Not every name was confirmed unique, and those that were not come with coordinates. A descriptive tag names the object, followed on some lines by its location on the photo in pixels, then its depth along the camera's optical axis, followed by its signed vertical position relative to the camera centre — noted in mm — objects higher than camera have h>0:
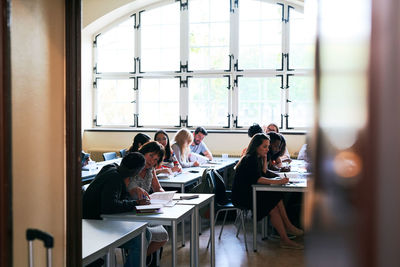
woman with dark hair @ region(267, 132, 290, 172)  6562 -418
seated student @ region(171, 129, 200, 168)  7066 -405
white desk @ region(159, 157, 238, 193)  5445 -690
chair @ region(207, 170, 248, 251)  5566 -868
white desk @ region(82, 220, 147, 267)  2627 -691
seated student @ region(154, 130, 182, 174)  6473 -461
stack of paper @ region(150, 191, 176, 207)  3990 -662
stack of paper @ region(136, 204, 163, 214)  3629 -659
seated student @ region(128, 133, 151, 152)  5863 -280
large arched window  9352 +988
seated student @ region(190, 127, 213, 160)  8211 -403
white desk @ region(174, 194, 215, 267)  4066 -726
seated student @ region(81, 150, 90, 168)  6532 -561
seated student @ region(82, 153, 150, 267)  3592 -572
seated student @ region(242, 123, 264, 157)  7641 -187
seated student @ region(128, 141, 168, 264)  4068 -558
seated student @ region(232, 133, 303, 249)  5398 -707
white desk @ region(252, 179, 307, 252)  5266 -734
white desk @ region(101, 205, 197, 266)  3480 -701
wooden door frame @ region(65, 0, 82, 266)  2170 -20
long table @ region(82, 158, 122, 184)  5610 -647
